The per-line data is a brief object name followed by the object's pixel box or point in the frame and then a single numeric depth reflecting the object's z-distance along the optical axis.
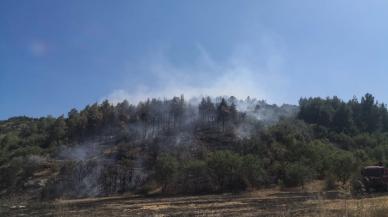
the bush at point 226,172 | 70.31
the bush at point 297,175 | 64.75
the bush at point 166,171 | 71.94
